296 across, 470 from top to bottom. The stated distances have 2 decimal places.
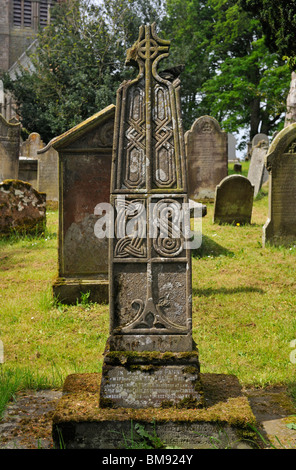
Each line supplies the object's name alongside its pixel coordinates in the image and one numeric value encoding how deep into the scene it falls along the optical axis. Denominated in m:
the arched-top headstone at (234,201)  10.12
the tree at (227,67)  26.12
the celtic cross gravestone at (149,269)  3.03
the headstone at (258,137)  23.52
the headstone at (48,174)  13.27
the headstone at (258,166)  14.51
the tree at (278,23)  8.74
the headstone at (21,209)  9.18
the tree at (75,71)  20.84
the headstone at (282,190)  8.48
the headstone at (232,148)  29.73
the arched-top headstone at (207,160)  13.85
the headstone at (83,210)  6.11
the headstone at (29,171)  15.19
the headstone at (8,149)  13.20
